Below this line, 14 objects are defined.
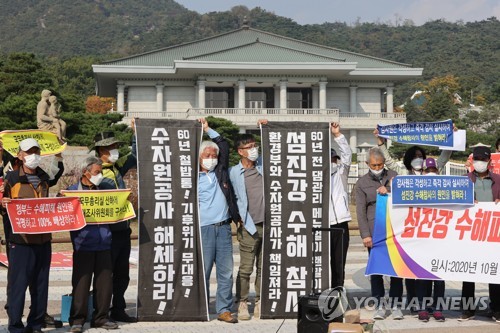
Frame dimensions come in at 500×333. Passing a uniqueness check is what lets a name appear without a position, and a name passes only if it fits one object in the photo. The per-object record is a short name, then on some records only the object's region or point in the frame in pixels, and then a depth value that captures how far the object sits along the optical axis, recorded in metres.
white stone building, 52.91
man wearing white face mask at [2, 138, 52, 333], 6.66
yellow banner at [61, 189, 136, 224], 7.00
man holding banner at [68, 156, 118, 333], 7.00
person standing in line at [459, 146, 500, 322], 7.69
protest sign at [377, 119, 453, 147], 8.14
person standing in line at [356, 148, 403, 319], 7.76
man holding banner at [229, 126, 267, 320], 7.57
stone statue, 21.58
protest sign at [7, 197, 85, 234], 6.67
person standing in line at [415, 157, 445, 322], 7.76
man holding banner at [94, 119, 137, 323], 7.37
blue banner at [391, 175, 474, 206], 7.69
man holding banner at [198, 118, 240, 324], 7.56
